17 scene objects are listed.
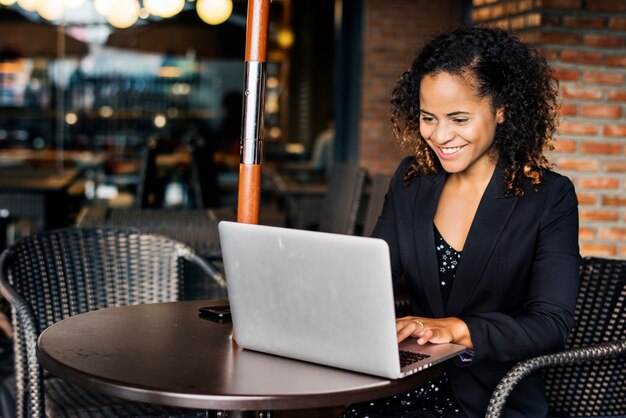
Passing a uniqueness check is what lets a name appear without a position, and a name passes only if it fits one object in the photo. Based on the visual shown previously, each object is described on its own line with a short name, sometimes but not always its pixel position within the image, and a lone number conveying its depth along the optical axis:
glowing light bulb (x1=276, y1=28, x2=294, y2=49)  9.69
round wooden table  1.75
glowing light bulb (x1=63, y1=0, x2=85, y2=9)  8.93
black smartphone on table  2.37
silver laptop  1.73
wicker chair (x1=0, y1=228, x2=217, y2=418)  2.83
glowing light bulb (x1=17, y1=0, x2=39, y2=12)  8.84
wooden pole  2.15
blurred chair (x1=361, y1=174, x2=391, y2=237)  4.52
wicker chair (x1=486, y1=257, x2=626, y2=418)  2.87
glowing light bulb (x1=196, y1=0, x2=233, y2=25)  8.87
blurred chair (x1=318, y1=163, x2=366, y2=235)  4.69
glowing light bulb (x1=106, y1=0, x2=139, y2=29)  8.67
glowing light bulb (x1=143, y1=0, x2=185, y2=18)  8.73
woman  2.34
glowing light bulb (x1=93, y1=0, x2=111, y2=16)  8.79
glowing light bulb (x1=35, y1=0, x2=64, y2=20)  8.95
